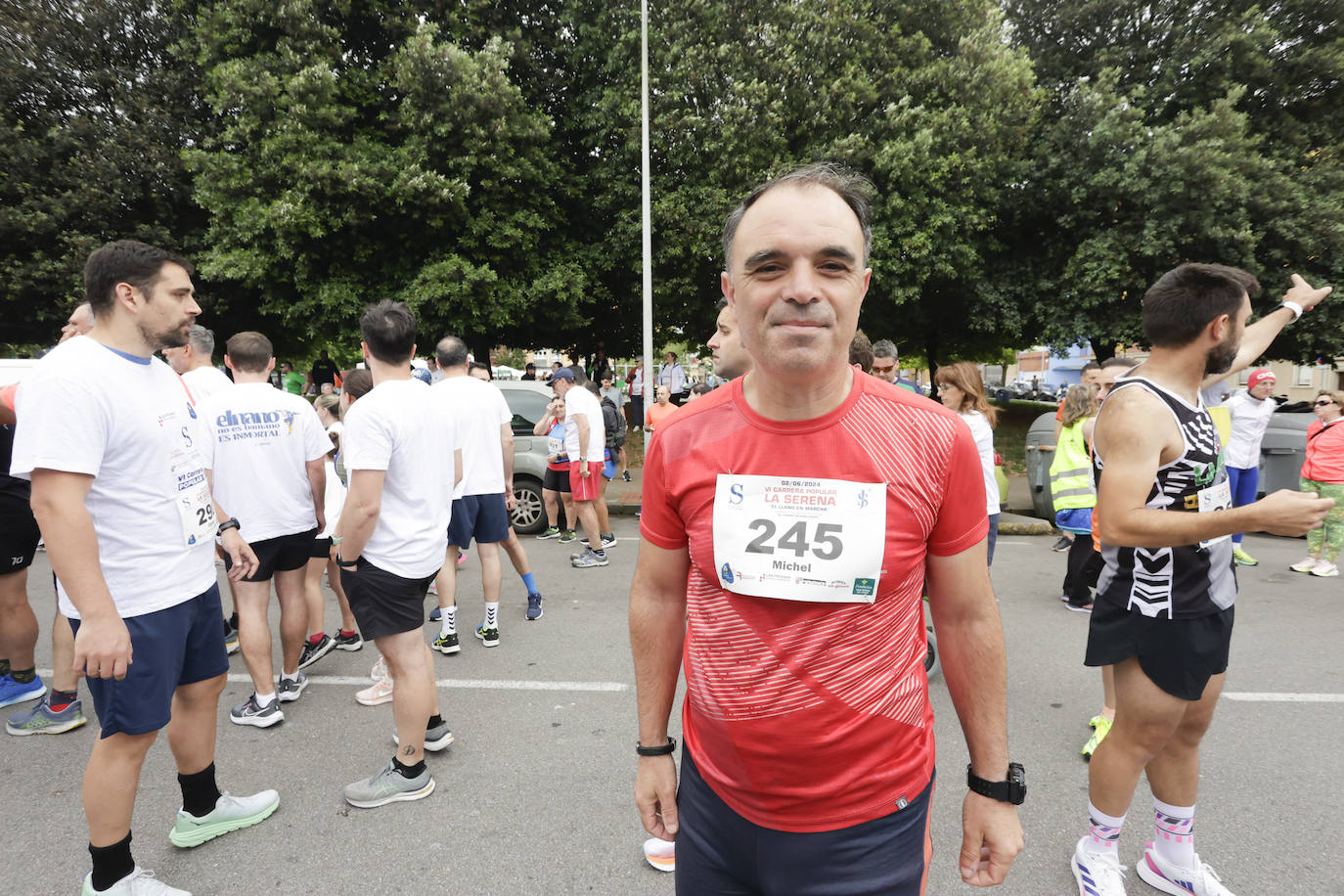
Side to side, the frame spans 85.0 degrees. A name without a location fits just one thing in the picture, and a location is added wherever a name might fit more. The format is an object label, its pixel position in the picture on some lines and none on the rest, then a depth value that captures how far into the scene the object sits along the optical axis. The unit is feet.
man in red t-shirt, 4.49
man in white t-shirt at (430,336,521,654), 15.25
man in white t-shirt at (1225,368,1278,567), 22.09
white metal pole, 36.73
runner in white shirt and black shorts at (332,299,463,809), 9.61
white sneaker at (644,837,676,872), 8.53
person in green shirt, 48.01
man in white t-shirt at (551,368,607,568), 22.35
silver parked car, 26.89
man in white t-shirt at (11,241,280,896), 7.00
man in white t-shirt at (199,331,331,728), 11.98
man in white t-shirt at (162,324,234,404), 14.39
